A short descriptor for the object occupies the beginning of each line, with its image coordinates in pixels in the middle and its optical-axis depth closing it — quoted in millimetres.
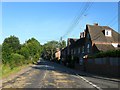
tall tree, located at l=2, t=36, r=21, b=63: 15606
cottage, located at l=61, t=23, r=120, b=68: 20509
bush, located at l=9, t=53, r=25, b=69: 17768
